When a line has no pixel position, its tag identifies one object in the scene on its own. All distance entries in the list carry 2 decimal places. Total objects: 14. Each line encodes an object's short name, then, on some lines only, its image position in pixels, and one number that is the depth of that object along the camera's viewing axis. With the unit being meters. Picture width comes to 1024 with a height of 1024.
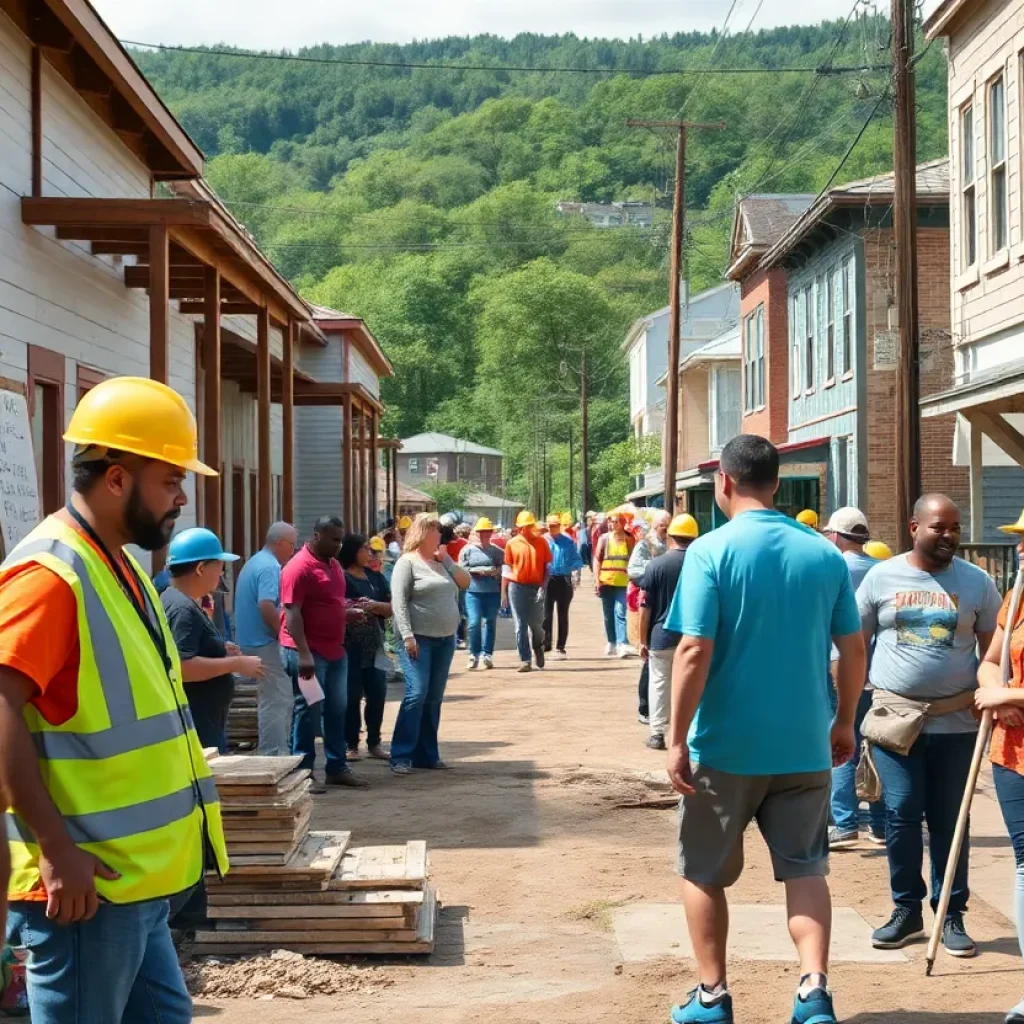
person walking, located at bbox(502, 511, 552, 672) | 21.59
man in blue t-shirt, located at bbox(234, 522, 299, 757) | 10.85
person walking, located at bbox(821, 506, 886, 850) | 9.80
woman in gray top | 12.58
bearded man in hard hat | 3.43
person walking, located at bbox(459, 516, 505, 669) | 21.88
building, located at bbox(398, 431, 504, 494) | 123.75
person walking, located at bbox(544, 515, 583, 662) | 23.98
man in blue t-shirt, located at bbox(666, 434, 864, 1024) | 5.83
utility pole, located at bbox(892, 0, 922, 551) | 16.39
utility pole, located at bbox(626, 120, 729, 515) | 35.78
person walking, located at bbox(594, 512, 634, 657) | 22.28
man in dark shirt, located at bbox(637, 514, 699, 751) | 13.09
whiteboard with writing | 9.83
